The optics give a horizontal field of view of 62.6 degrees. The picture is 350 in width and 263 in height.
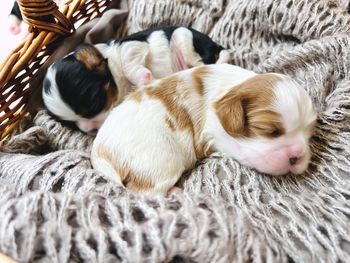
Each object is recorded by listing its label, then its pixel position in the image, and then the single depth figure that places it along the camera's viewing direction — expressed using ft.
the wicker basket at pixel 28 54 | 0.87
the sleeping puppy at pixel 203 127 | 0.69
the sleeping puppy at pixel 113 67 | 0.86
